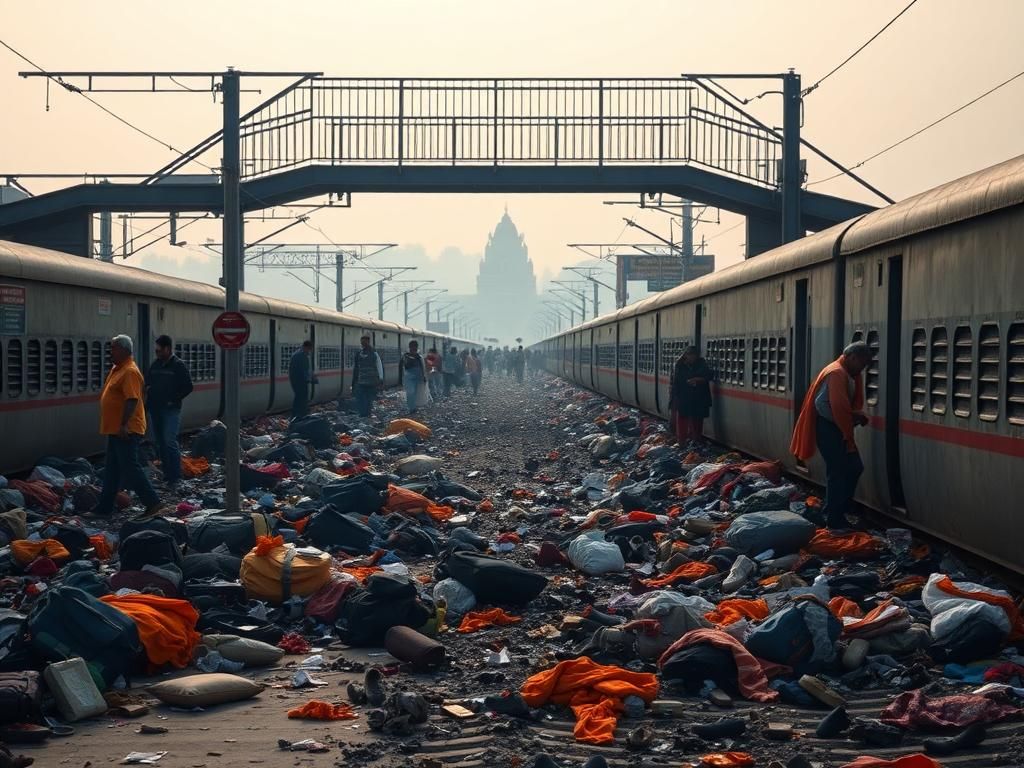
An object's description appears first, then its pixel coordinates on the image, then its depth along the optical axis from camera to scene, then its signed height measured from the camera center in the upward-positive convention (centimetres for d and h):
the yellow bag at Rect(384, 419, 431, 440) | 2498 -137
